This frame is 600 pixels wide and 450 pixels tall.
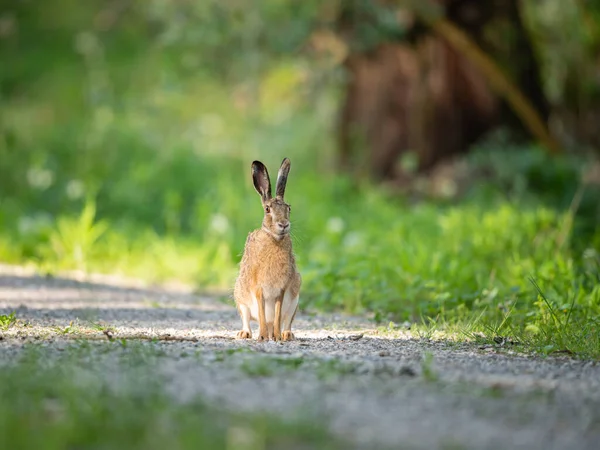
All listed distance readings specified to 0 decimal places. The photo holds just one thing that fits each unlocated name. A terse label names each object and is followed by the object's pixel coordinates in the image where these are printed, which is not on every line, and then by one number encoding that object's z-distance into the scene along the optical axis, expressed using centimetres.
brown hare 1208
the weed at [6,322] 1202
